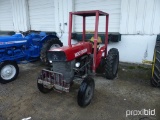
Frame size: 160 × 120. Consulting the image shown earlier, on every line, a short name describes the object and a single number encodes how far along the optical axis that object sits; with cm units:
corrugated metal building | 474
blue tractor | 393
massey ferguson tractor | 272
